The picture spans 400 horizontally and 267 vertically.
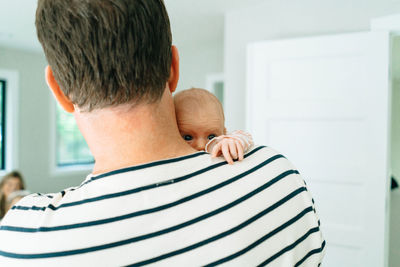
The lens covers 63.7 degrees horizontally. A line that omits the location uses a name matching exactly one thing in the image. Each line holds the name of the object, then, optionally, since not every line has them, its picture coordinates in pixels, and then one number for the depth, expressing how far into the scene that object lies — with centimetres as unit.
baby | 110
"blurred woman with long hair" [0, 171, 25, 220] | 345
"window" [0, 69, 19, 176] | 448
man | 39
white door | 205
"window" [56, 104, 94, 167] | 523
